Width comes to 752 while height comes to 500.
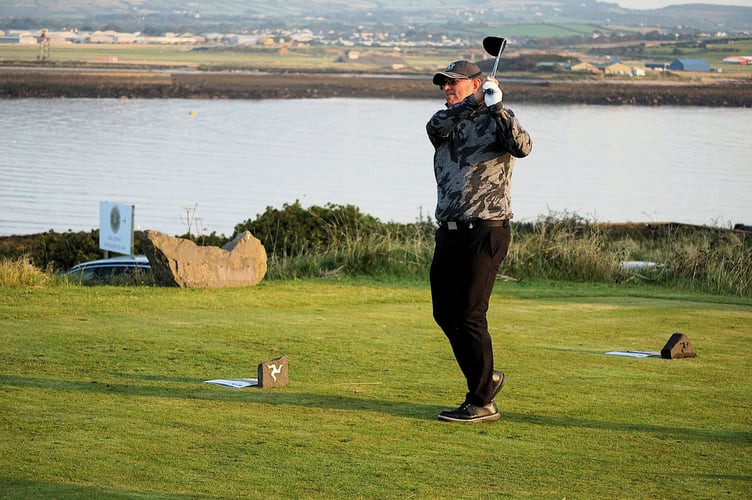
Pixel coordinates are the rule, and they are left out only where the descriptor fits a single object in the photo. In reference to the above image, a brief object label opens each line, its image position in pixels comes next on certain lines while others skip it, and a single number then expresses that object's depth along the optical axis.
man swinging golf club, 8.19
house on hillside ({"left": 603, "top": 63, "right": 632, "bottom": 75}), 173.75
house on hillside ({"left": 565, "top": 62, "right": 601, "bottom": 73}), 178.50
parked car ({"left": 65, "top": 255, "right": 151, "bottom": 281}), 19.85
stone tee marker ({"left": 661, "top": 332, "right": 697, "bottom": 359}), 11.16
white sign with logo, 20.39
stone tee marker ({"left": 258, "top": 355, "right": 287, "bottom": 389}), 9.12
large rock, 16.17
